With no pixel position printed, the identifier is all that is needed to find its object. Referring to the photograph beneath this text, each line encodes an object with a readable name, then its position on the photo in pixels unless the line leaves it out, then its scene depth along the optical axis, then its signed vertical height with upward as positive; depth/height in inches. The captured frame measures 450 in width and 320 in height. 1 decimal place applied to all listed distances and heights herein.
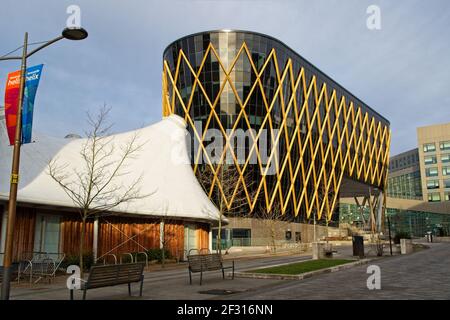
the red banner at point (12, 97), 425.7 +129.7
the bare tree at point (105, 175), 813.2 +106.1
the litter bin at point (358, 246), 992.2 -53.4
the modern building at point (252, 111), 2105.1 +596.0
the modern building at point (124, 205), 727.7 +38.2
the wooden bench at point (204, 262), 519.2 -49.3
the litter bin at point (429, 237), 2278.3 -73.2
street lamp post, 362.0 +60.2
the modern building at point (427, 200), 4133.9 +237.8
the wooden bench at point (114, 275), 377.0 -48.2
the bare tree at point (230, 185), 1987.0 +187.2
